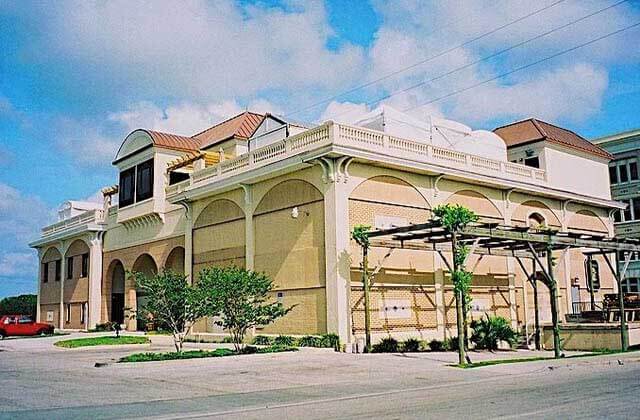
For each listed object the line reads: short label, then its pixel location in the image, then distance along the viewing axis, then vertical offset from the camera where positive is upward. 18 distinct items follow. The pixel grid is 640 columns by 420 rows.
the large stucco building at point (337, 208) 24.83 +4.70
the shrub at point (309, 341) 23.86 -0.93
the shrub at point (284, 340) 24.86 -0.90
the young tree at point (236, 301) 21.62 +0.52
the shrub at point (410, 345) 24.18 -1.20
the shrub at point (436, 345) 25.24 -1.27
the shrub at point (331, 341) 23.44 -0.93
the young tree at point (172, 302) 21.47 +0.54
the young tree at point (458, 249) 19.94 +1.80
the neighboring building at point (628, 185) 49.38 +8.61
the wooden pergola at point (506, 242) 21.66 +2.36
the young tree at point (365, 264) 23.47 +1.69
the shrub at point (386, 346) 23.64 -1.17
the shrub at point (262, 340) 26.02 -0.92
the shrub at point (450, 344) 25.30 -1.25
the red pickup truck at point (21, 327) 39.78 -0.19
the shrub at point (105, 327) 40.51 -0.35
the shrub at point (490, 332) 24.78 -0.85
